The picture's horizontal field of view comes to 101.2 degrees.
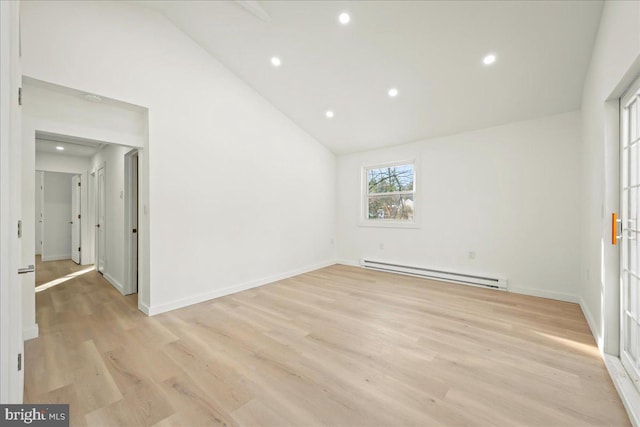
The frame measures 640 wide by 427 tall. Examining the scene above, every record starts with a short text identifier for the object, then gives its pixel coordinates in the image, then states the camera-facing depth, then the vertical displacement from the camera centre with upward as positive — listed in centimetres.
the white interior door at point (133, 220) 388 -9
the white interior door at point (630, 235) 180 -18
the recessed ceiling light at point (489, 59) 289 +170
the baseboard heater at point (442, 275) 395 -106
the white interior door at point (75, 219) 617 -11
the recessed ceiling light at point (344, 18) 279 +209
